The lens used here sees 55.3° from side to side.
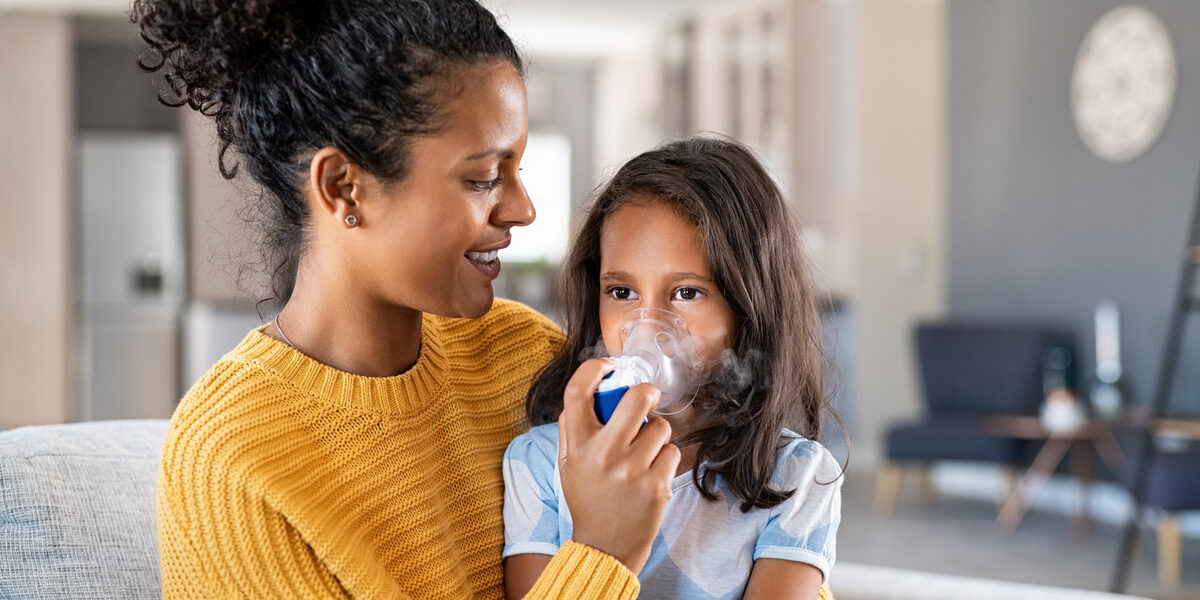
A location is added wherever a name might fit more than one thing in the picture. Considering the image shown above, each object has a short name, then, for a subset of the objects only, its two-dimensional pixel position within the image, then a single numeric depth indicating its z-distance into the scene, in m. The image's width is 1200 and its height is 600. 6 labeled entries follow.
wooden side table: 5.25
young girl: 1.25
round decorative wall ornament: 5.41
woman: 1.05
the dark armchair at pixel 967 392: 5.65
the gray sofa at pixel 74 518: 1.19
